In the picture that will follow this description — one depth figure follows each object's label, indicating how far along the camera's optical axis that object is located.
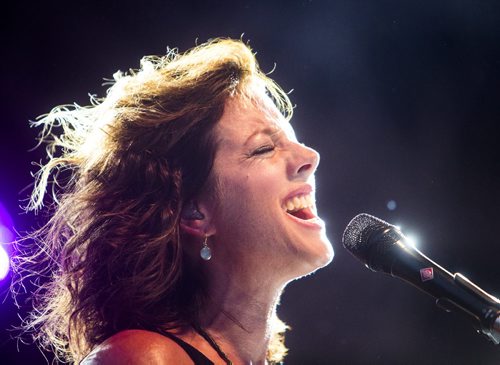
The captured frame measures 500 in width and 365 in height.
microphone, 2.23
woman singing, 2.40
